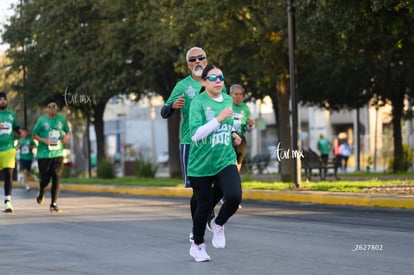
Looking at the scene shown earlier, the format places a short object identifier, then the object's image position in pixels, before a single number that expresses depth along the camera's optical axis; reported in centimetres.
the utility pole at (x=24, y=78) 3812
